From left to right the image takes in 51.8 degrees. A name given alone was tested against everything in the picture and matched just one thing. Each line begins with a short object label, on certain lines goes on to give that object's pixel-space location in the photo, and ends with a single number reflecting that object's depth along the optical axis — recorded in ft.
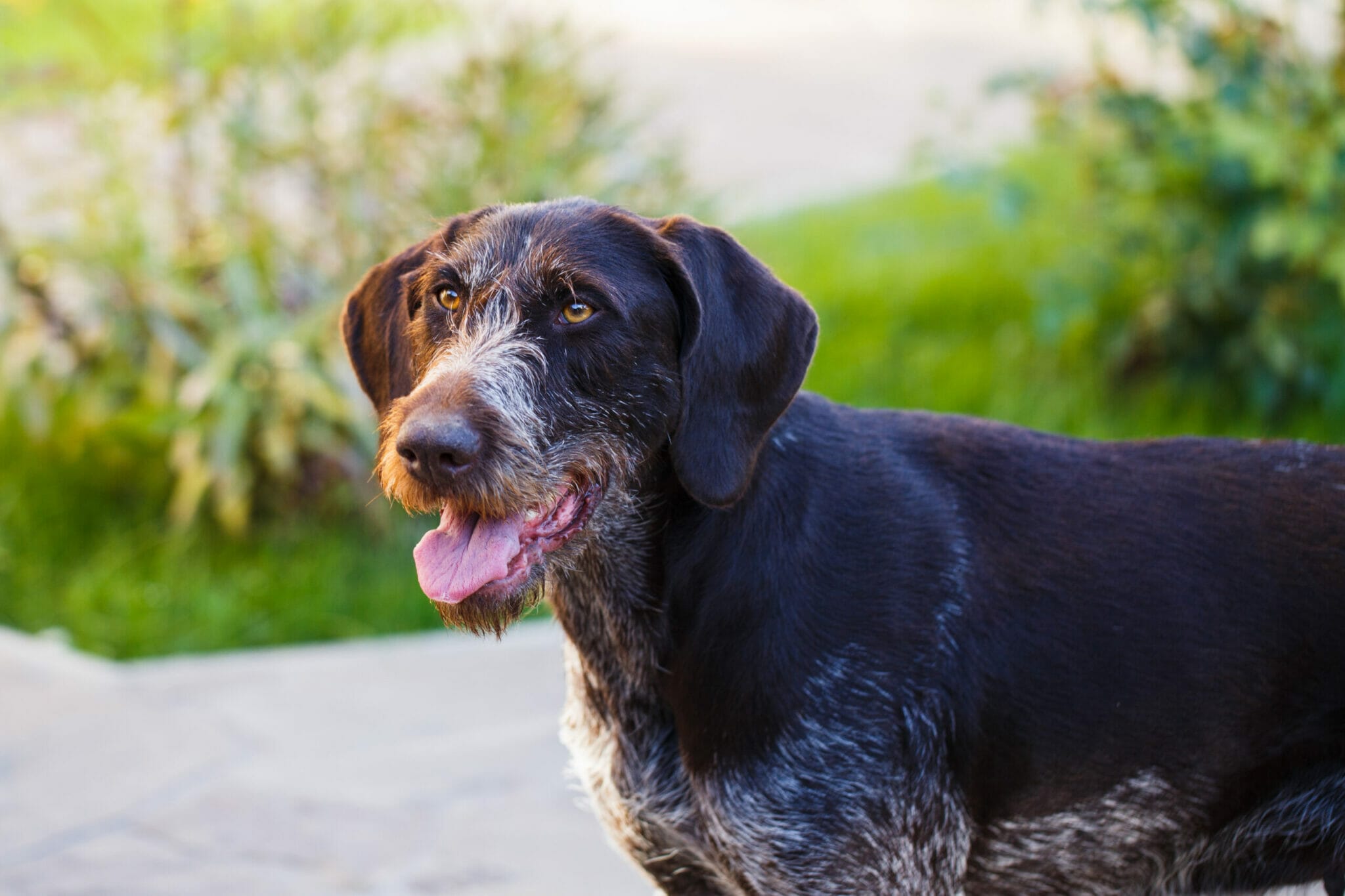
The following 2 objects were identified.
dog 8.12
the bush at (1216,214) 18.44
